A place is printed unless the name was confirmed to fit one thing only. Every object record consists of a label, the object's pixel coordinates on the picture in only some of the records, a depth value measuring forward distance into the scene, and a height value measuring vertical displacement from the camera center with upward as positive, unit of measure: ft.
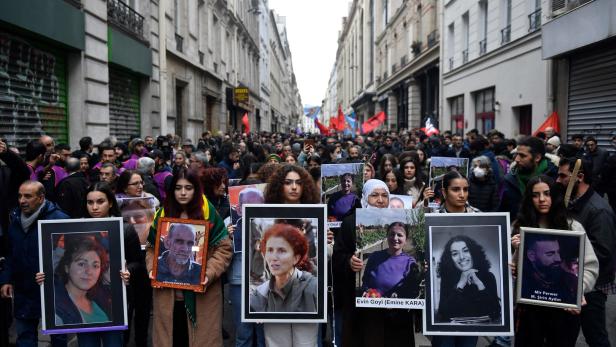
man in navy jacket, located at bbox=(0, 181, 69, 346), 14.67 -2.65
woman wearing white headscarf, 12.96 -3.62
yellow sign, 104.53 +11.32
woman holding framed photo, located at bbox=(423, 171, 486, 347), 12.28 -1.97
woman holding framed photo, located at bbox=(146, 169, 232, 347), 13.64 -3.28
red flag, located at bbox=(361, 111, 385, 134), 79.20 +4.72
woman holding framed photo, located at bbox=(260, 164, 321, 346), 12.63 -2.30
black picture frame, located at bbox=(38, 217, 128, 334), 13.12 -2.75
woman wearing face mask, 23.27 -1.34
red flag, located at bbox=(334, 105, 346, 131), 89.92 +5.34
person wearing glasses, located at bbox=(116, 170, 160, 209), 18.95 -1.01
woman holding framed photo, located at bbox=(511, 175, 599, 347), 12.93 -2.35
